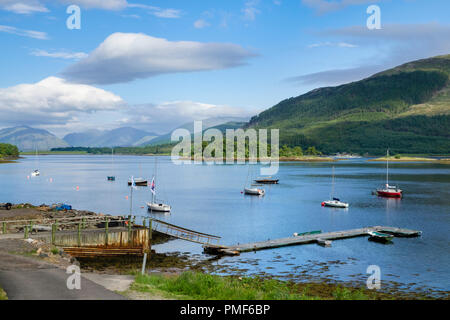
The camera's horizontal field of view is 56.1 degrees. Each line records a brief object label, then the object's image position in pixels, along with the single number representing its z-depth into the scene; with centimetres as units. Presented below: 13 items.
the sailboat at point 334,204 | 8931
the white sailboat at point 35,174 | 17436
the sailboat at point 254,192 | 11481
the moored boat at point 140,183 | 13977
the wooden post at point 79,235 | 3981
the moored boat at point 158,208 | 8206
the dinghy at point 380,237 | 5503
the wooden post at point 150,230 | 4469
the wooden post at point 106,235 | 4144
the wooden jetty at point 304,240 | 4703
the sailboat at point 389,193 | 10756
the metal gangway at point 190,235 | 5075
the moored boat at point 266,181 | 15045
